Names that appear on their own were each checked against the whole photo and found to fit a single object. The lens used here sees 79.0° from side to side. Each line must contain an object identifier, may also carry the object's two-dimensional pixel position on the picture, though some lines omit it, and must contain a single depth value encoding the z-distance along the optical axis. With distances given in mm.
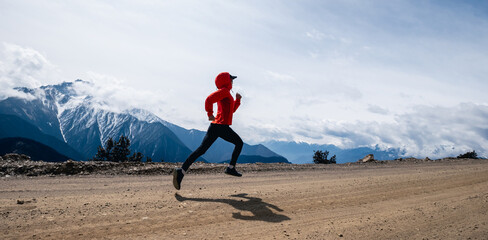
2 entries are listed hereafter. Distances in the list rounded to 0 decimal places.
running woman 6492
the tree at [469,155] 24597
